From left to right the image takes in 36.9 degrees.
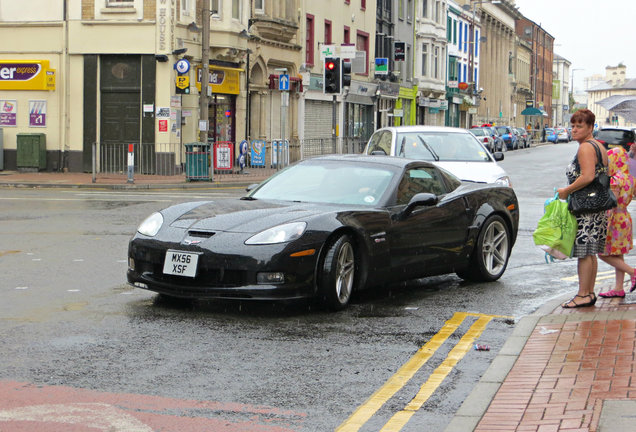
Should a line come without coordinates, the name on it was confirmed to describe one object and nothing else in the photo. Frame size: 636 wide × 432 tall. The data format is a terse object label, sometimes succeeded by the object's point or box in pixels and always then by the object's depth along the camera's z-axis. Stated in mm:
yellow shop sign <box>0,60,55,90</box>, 31000
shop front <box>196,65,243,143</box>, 33125
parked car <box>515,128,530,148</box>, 74338
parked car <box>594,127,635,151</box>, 31031
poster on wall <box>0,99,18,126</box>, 31266
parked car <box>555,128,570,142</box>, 103625
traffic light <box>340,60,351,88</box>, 28516
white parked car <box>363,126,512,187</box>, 15781
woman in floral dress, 8320
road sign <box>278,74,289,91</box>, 31891
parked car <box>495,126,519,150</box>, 67188
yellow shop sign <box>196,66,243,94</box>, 32844
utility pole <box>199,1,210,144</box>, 28500
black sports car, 7727
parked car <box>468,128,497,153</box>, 49156
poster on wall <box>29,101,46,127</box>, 31203
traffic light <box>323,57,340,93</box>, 28438
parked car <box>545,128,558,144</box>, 102812
